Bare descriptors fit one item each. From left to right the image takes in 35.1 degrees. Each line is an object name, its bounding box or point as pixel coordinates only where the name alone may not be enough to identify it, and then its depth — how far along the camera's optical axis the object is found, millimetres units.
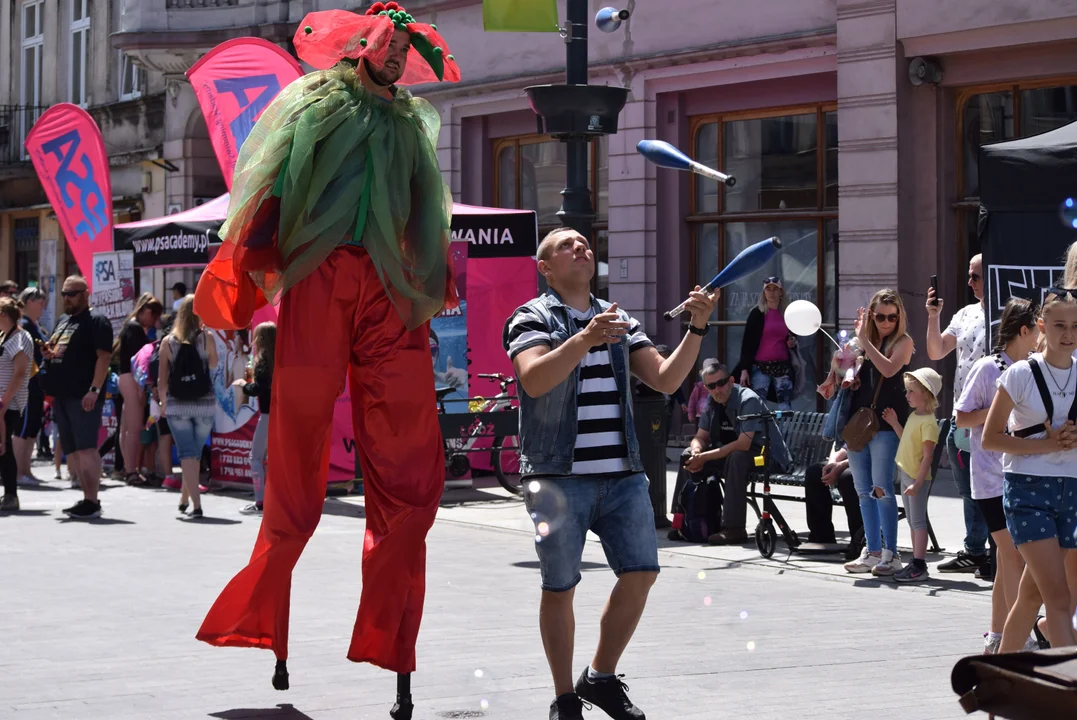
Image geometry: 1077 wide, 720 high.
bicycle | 14211
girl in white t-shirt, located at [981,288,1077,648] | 6023
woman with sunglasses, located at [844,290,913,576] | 9562
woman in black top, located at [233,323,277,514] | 12484
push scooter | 10234
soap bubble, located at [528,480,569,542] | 5508
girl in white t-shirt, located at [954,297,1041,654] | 6668
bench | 10945
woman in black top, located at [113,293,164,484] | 15367
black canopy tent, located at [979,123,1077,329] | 8656
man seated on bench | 10680
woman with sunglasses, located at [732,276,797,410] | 15914
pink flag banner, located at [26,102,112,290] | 18094
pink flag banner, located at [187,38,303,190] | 15359
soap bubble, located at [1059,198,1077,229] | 8617
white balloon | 8953
